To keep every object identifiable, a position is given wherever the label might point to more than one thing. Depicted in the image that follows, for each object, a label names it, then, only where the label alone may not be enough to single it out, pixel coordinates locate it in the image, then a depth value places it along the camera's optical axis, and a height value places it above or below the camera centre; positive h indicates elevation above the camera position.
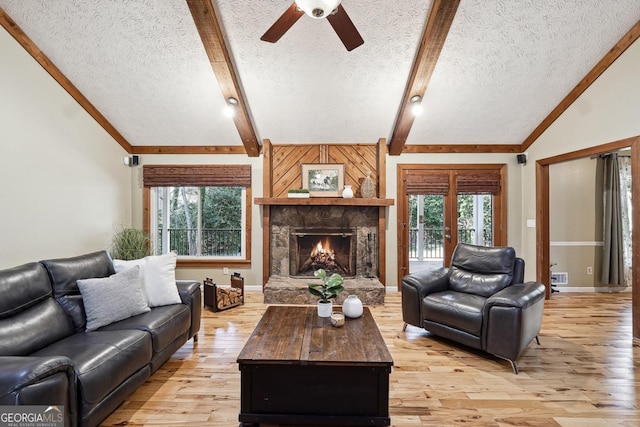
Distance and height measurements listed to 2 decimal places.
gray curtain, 4.77 -0.43
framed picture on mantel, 4.87 +0.61
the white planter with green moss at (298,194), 4.61 +0.31
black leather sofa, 1.40 -0.82
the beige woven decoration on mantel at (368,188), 4.70 +0.40
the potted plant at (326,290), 2.41 -0.62
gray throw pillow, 2.29 -0.67
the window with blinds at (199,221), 5.14 -0.12
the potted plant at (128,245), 4.34 -0.45
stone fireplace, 4.80 -0.41
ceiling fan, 1.94 +1.44
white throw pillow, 2.68 -0.58
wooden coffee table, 1.79 -1.06
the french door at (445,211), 4.91 +0.04
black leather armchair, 2.51 -0.84
